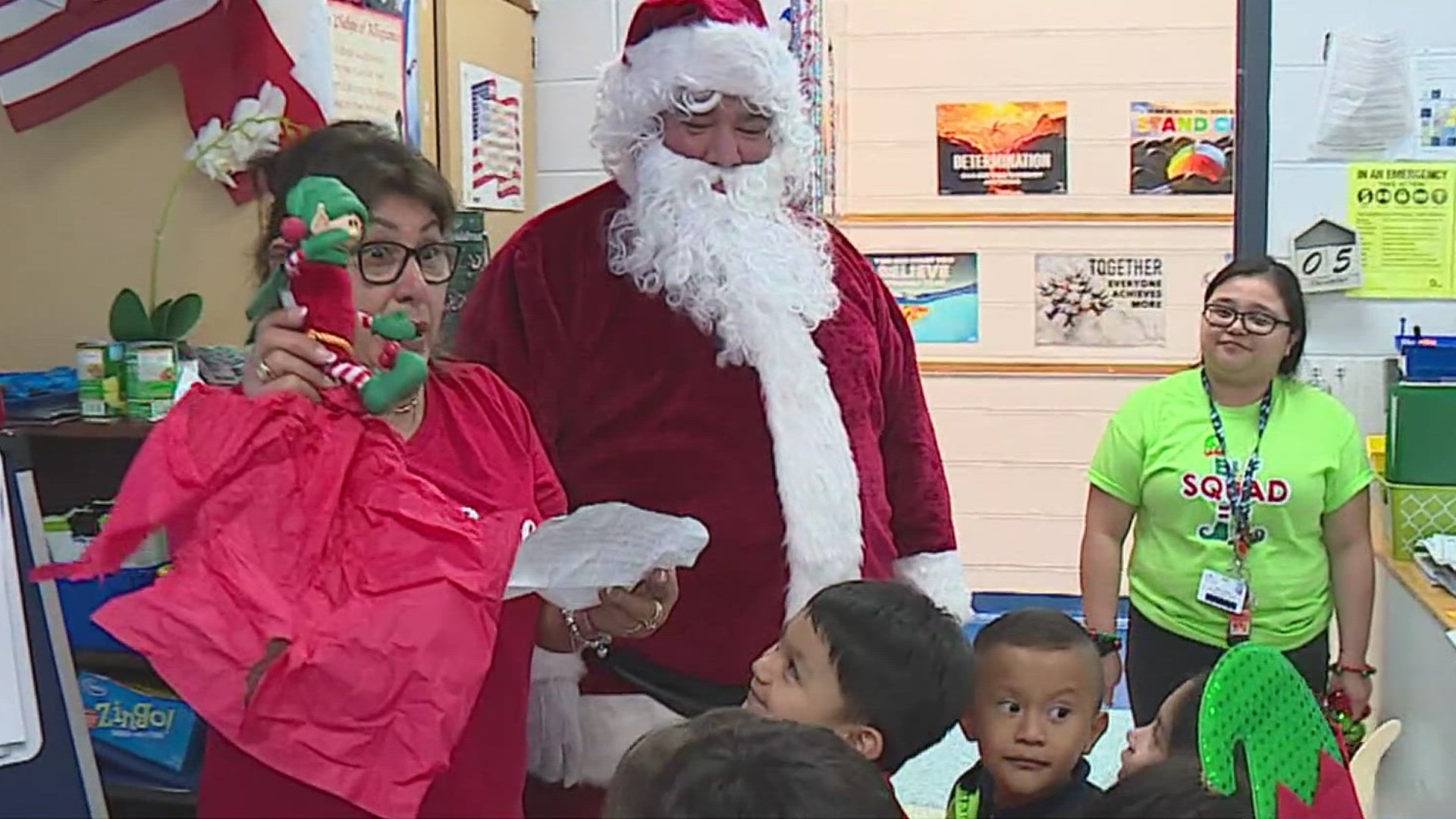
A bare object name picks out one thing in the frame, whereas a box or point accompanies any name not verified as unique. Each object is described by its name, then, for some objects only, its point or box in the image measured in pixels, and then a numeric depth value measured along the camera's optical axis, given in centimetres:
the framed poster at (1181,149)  484
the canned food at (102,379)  218
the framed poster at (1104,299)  493
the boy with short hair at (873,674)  137
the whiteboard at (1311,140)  287
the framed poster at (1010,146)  494
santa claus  191
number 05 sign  290
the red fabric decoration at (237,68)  241
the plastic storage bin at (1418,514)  269
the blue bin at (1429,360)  272
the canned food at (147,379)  219
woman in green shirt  240
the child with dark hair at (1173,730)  123
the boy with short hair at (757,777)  84
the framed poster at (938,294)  501
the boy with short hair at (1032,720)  135
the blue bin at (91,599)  208
